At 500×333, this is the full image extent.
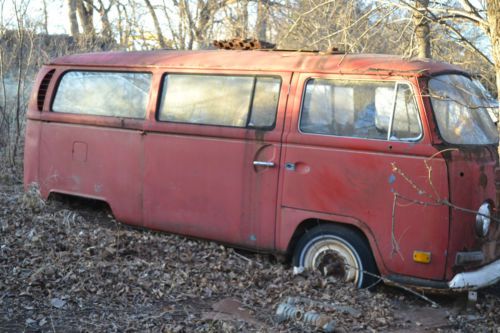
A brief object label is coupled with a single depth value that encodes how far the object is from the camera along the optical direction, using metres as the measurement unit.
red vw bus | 5.33
